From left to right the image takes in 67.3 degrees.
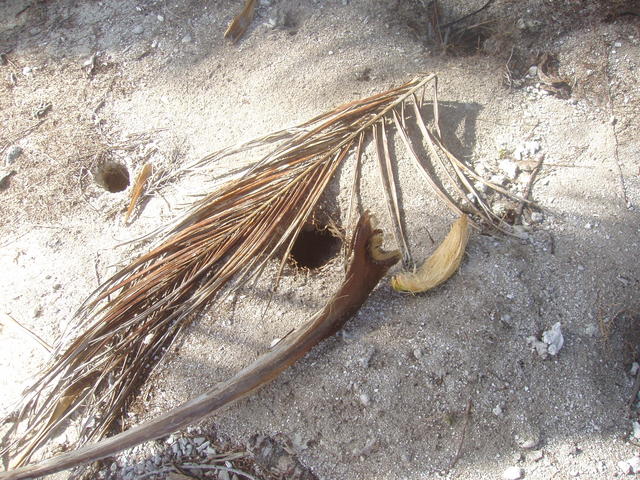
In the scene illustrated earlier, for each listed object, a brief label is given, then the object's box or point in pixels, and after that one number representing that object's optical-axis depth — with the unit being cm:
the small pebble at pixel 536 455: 138
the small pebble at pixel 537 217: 167
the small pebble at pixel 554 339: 147
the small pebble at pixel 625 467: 137
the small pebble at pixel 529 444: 138
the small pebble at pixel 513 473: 137
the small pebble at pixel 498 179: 175
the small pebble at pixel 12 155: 212
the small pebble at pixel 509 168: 177
